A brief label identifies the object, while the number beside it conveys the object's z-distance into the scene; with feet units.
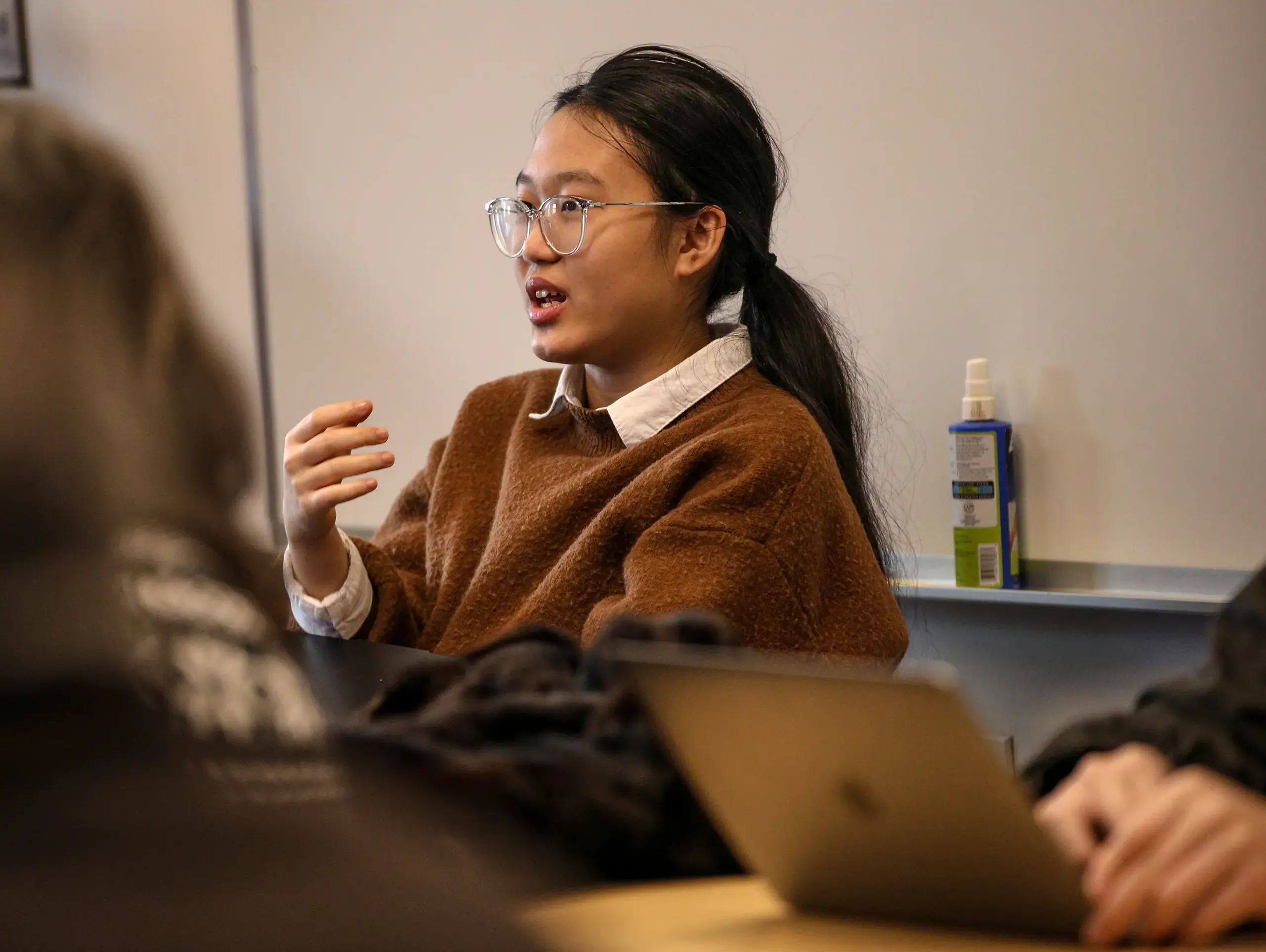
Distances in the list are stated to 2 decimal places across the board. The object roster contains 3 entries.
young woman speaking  9.77
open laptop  5.11
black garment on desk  6.05
